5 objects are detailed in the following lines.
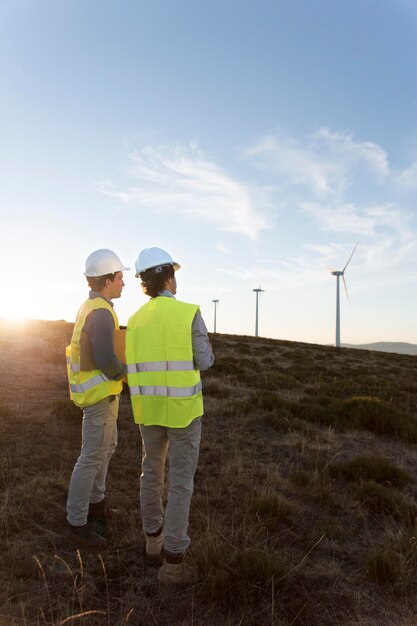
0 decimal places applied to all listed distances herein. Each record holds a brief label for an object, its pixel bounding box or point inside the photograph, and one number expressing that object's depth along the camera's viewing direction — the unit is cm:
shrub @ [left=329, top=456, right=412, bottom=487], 582
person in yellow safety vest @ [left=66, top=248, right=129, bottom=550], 373
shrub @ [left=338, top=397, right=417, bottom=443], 845
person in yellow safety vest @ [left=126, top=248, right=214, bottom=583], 326
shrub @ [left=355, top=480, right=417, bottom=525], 477
